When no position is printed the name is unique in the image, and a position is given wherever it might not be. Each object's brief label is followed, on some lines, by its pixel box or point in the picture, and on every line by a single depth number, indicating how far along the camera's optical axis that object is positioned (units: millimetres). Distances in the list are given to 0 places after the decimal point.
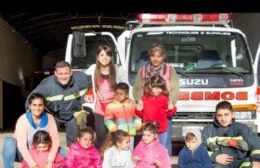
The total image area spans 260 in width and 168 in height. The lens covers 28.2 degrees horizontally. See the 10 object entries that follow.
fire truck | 7375
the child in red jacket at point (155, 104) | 5812
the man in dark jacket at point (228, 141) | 5462
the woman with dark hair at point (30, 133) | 5399
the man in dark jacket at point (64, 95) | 5691
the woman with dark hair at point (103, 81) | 5860
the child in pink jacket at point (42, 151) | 5417
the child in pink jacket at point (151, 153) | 5580
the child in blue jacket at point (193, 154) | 5483
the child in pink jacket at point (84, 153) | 5456
